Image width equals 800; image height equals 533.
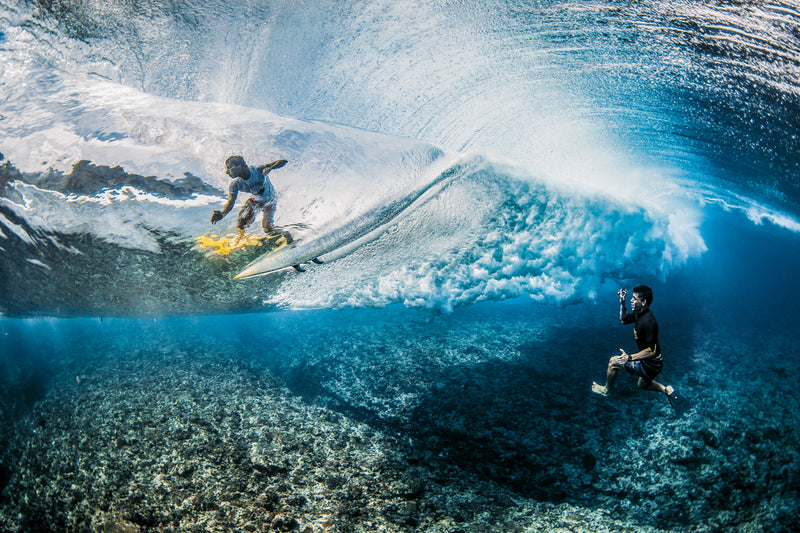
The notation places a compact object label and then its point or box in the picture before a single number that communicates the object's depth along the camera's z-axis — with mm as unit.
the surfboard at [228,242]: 5180
